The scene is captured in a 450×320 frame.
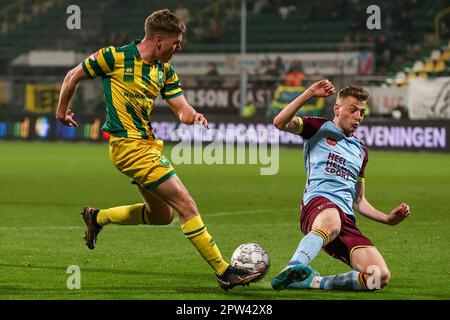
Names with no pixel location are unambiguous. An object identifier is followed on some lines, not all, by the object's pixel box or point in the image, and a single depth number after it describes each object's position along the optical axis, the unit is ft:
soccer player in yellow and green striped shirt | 26.23
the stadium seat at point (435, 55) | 105.91
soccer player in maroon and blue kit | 25.25
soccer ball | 25.67
